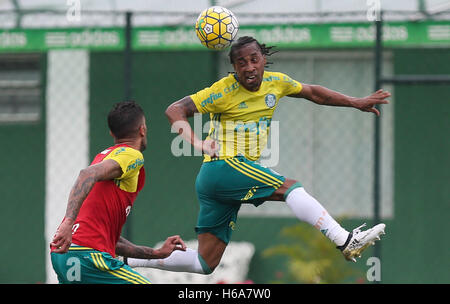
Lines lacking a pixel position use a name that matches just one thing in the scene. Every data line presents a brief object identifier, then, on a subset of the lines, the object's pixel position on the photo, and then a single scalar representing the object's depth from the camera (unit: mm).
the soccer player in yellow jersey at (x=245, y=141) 10500
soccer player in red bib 8883
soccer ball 10766
